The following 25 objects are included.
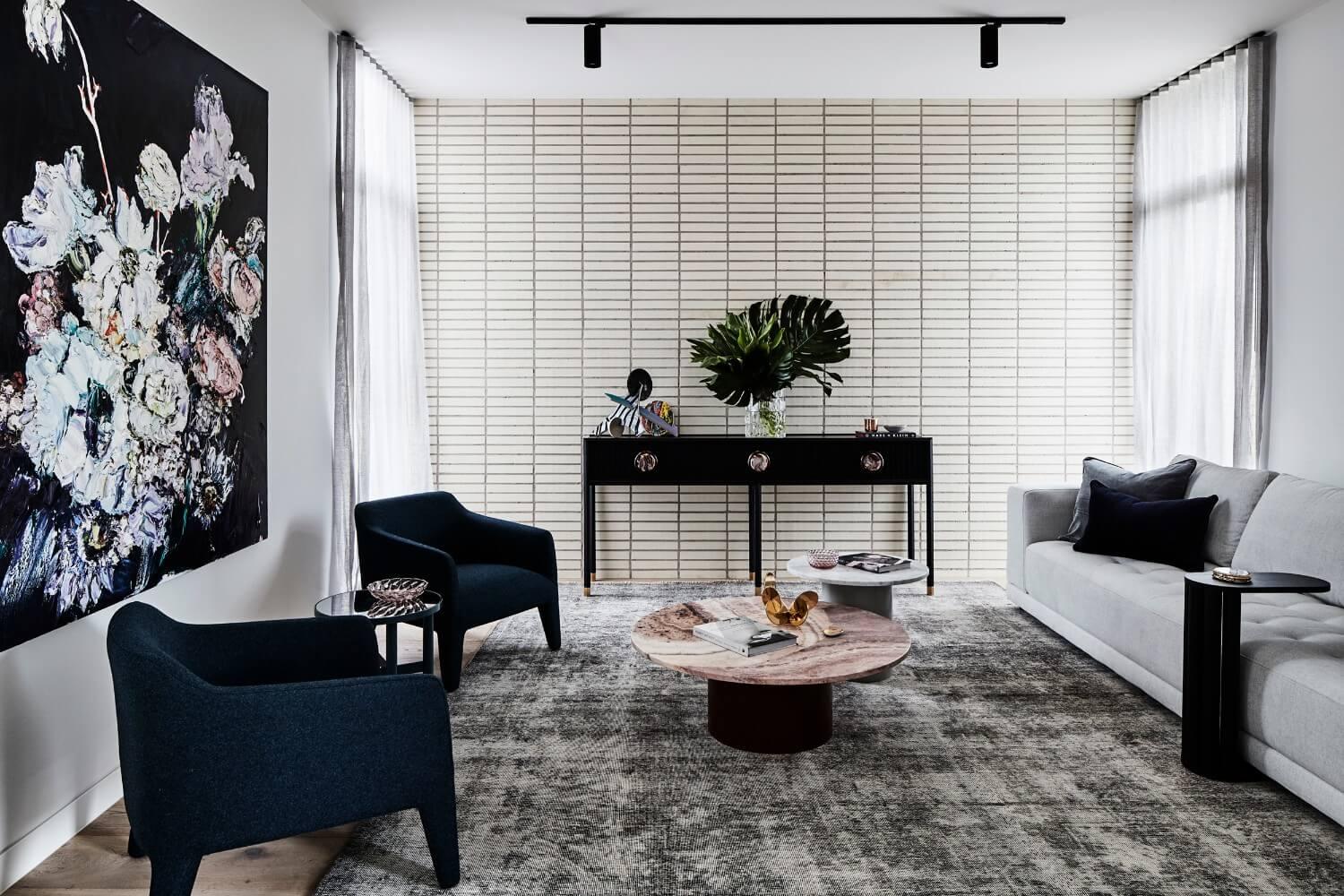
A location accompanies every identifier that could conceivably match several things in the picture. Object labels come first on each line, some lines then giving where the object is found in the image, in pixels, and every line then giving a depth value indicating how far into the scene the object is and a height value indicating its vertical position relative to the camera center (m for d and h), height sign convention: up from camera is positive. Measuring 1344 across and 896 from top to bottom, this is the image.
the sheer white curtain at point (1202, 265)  4.14 +0.75
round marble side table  3.51 -0.68
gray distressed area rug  2.09 -1.10
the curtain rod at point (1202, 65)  4.17 +1.80
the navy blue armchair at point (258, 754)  1.83 -0.75
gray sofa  2.34 -0.69
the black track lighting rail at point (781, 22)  3.96 +1.77
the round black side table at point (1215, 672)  2.55 -0.77
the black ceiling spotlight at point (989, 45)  3.98 +1.69
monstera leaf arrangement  4.83 +0.35
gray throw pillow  3.98 -0.33
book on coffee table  2.72 -0.72
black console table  4.80 -0.27
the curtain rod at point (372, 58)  4.12 +1.80
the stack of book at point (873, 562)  3.68 -0.65
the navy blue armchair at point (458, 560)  3.32 -0.61
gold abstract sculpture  2.98 -0.67
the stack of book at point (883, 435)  4.80 -0.13
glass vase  4.91 -0.04
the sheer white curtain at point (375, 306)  4.02 +0.53
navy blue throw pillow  3.64 -0.50
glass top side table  2.77 -0.64
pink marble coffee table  2.53 -0.75
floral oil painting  2.06 +0.29
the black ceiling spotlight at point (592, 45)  3.96 +1.68
